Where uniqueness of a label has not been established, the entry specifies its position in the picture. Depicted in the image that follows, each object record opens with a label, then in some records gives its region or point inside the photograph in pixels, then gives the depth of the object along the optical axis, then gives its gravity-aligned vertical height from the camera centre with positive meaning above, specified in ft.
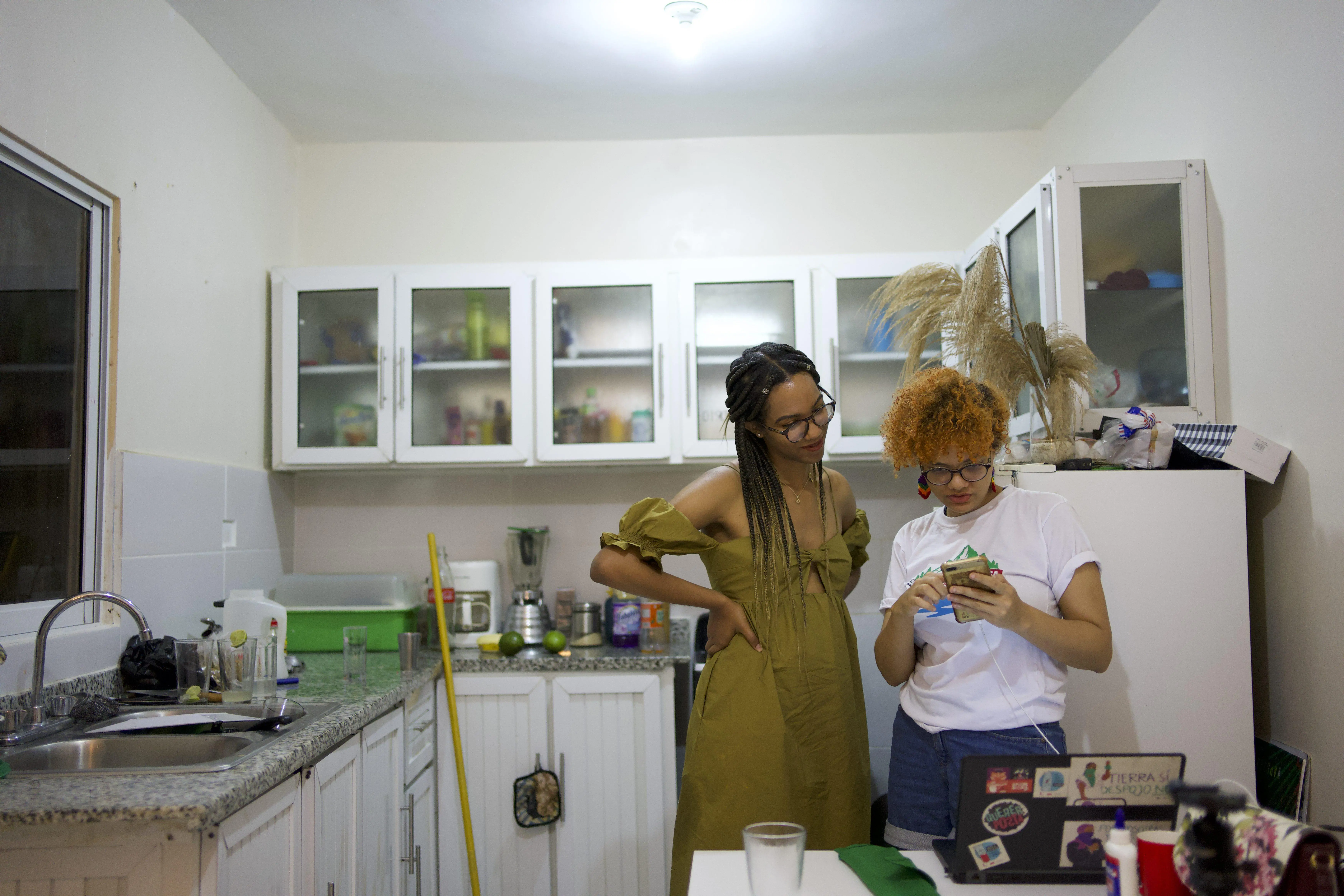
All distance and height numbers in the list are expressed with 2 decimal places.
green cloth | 3.57 -1.47
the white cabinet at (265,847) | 4.45 -1.73
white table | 3.58 -1.52
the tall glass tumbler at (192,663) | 6.78 -1.08
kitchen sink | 5.46 -1.41
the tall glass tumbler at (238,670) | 6.59 -1.10
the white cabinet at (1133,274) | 7.18 +1.84
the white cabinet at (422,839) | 7.75 -2.86
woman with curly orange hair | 4.62 -0.56
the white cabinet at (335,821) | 5.49 -1.95
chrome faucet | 5.59 -0.86
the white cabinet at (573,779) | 8.59 -2.50
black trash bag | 6.89 -1.14
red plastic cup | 3.00 -1.18
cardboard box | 6.33 +0.39
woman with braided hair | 5.47 -0.67
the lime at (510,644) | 9.03 -1.29
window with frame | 6.36 +0.99
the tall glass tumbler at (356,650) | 7.83 -1.15
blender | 9.92 -0.62
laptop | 3.46 -1.16
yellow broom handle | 8.25 -2.02
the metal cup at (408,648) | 8.31 -1.21
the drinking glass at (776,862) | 3.06 -1.17
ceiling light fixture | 8.02 +4.39
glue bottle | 3.03 -1.17
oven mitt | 8.57 -2.68
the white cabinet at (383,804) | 6.61 -2.20
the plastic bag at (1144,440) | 6.37 +0.47
